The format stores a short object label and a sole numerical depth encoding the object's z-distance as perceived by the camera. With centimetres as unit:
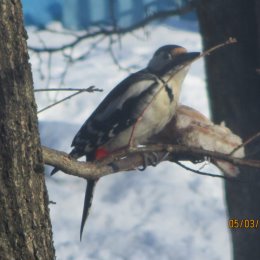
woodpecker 944
